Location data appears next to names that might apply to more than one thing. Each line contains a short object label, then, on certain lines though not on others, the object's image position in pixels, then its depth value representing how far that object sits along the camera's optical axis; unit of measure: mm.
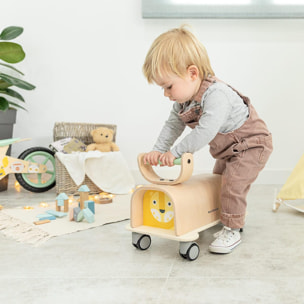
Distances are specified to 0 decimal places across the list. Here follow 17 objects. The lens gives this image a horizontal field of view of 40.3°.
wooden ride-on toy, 1117
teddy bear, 2094
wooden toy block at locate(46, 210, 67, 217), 1546
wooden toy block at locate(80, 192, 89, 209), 1551
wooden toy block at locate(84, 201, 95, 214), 1500
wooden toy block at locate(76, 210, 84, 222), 1457
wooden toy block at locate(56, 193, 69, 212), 1596
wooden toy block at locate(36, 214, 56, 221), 1507
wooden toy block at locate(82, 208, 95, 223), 1447
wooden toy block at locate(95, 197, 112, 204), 1790
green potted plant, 2014
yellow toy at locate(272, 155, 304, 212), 1577
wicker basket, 2227
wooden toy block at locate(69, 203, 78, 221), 1490
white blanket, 1934
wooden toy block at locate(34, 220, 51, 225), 1448
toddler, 1157
